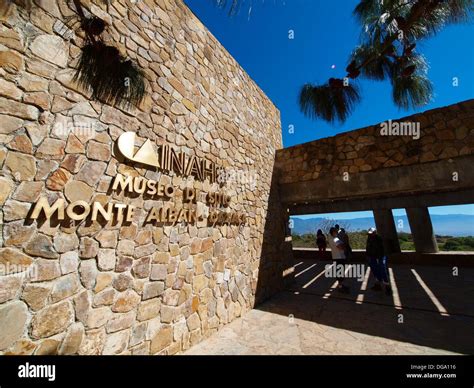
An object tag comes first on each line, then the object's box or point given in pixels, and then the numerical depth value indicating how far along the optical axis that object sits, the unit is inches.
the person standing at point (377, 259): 213.4
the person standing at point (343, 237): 286.8
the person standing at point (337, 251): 220.5
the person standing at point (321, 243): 438.9
